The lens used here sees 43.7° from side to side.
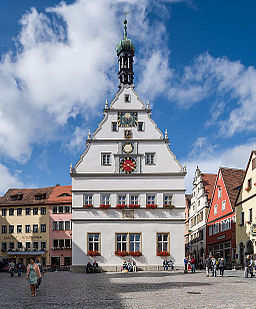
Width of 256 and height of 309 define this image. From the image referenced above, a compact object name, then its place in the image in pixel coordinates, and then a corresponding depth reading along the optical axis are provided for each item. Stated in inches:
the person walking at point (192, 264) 1028.0
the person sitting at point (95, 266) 1086.5
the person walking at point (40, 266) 561.2
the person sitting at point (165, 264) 1106.8
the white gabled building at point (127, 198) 1127.6
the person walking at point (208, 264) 842.0
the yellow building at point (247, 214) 1063.7
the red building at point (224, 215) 1253.8
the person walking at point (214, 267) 831.0
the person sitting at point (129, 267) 1084.4
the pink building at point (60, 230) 1620.8
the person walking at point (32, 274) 470.4
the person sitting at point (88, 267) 1075.3
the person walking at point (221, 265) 829.9
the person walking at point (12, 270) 1027.6
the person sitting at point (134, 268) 1085.3
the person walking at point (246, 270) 761.8
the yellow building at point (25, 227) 1654.9
